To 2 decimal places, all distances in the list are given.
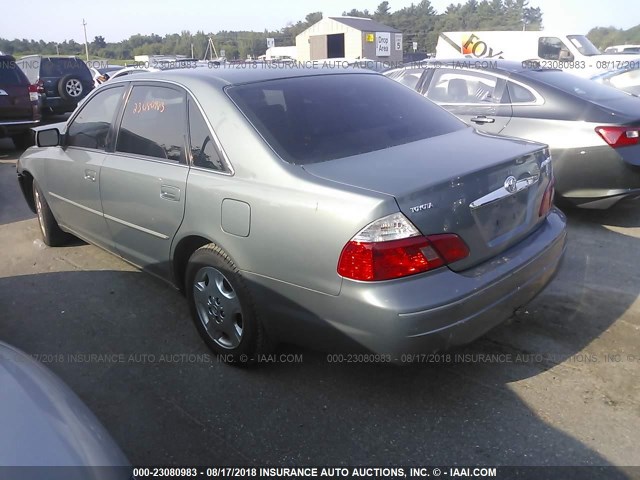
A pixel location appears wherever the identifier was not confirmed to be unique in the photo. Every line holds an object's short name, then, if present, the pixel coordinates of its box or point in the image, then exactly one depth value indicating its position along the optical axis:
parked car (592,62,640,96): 10.59
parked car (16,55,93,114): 13.56
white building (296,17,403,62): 42.12
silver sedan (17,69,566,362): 2.32
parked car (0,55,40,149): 9.64
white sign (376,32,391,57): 42.30
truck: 16.98
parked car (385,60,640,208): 4.76
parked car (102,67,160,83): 15.15
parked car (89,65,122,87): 18.17
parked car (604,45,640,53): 29.23
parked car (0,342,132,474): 1.50
